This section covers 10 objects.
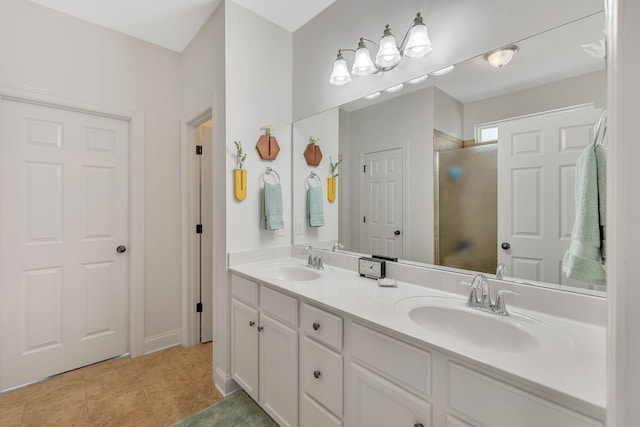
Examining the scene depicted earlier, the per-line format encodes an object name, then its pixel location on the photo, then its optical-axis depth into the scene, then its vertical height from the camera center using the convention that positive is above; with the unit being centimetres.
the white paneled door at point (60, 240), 188 -20
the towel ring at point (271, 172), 205 +29
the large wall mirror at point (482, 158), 104 +26
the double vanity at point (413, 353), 70 -45
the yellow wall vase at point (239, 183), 187 +20
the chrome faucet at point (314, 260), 186 -32
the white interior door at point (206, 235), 257 -21
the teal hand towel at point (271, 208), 199 +3
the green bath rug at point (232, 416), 157 -120
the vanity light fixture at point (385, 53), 137 +88
